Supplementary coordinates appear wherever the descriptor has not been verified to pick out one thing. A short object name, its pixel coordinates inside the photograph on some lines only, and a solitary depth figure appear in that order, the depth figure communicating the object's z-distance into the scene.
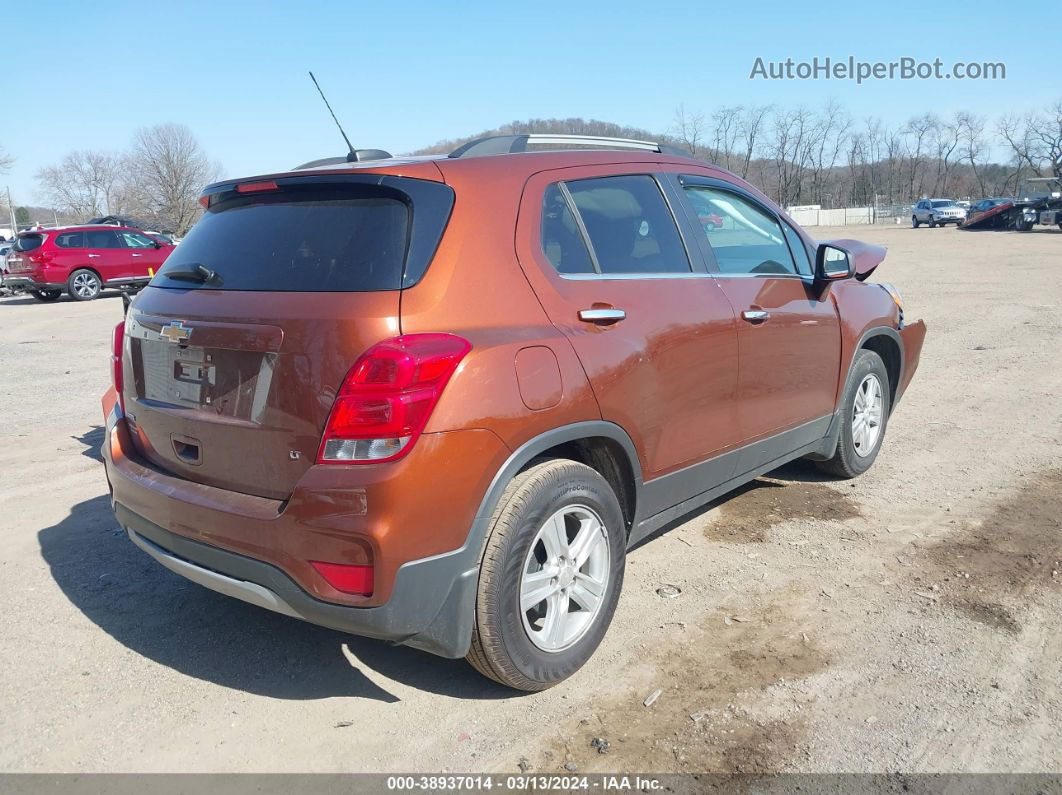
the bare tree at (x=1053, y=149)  88.29
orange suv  2.61
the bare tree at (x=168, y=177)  67.94
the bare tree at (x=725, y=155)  68.69
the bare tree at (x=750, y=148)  75.61
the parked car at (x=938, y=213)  52.03
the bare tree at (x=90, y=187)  79.12
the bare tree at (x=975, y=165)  105.04
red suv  20.28
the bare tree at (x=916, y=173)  107.00
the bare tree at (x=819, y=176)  101.31
